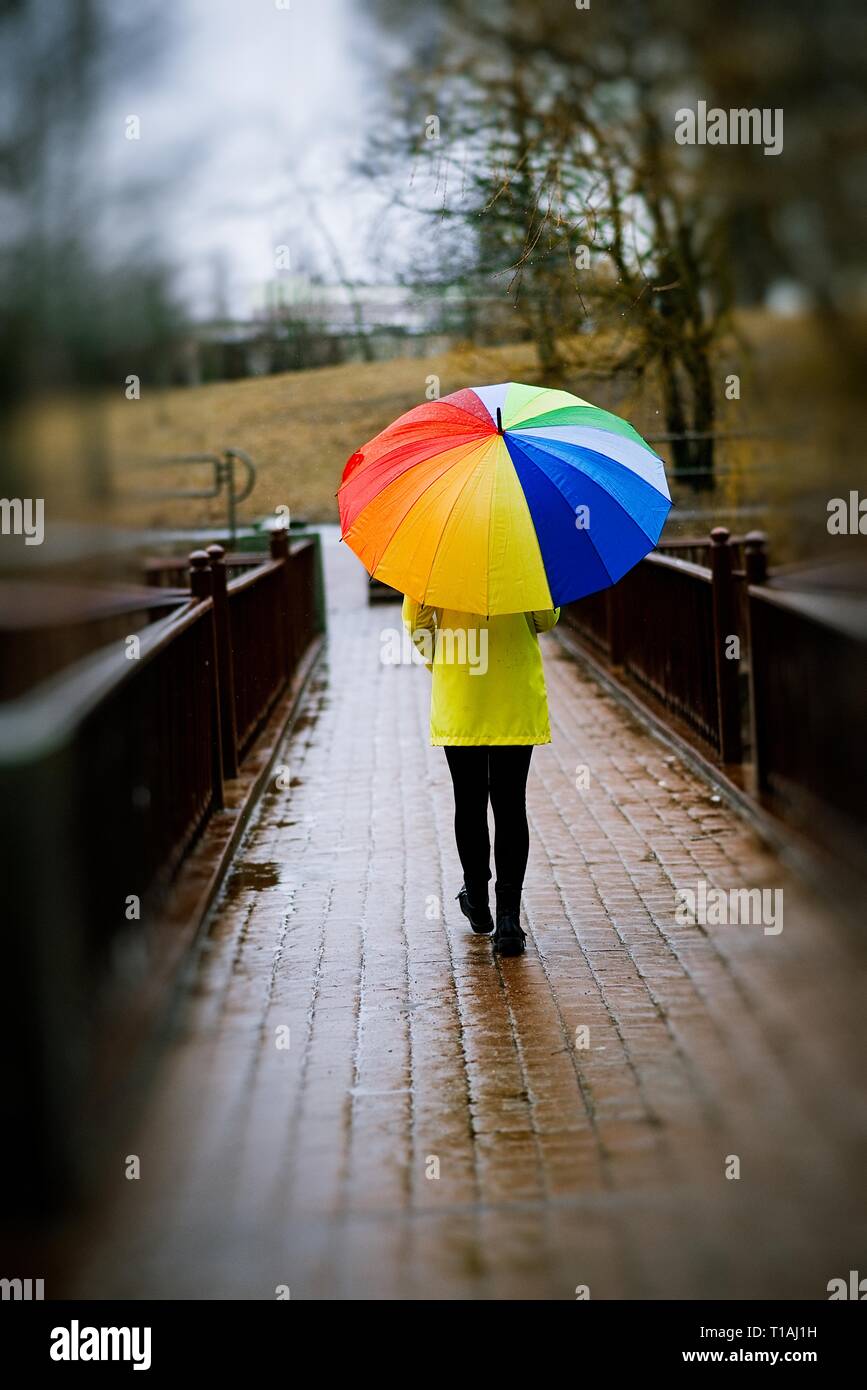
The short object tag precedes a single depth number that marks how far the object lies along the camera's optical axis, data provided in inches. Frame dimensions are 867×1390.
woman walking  217.3
